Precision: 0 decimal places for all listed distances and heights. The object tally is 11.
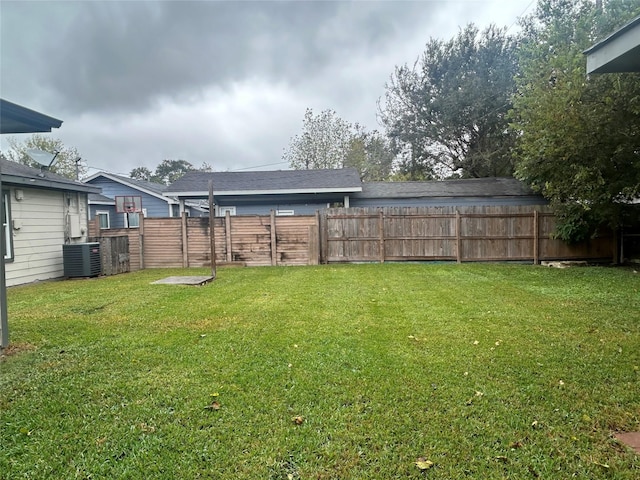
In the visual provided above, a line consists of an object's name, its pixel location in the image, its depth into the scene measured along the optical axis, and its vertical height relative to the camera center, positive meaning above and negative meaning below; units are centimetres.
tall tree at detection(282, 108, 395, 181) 2633 +574
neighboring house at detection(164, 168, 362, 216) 1457 +143
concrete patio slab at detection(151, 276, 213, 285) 816 -108
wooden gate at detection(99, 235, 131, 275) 1001 -57
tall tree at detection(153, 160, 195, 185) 5294 +884
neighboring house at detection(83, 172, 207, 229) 1905 +181
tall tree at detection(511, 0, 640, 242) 845 +208
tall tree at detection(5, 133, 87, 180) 2612 +586
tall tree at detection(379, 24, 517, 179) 1995 +646
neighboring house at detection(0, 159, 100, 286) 830 +37
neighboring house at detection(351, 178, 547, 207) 1530 +114
